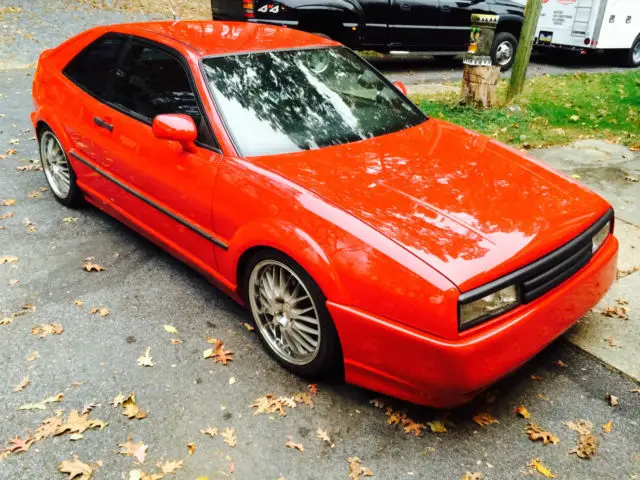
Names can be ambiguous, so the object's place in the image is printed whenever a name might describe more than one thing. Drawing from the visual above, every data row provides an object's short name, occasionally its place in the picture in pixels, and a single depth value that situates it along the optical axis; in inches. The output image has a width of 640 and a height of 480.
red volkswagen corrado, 96.7
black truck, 363.6
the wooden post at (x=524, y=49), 303.7
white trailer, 457.4
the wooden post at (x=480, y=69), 285.9
